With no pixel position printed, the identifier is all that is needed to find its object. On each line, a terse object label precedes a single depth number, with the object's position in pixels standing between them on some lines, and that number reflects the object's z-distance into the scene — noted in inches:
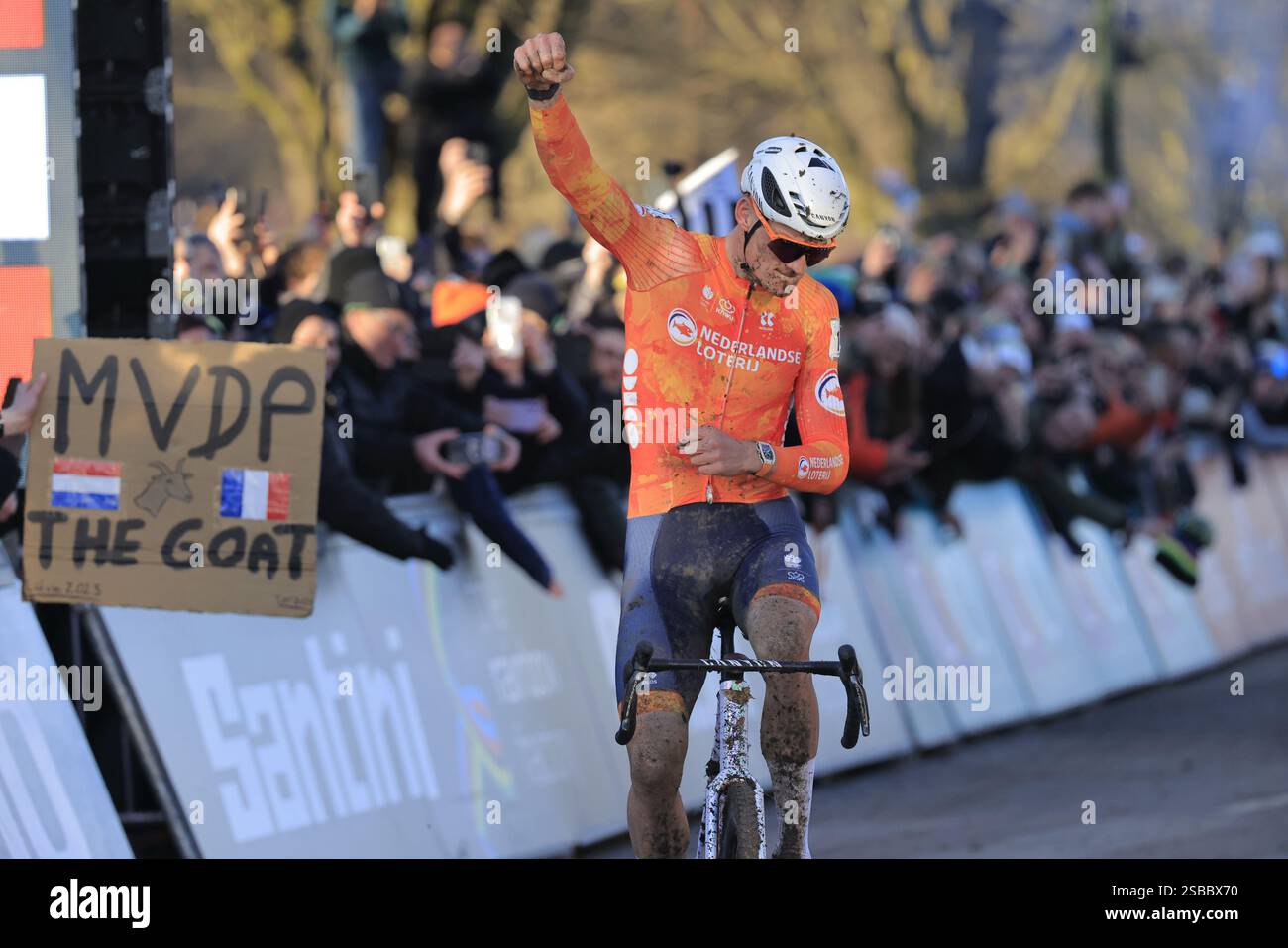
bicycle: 278.5
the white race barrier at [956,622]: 577.9
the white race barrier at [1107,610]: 657.6
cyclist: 295.7
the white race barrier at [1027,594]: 616.1
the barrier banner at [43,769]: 339.6
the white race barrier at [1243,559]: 763.4
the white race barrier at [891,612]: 561.6
